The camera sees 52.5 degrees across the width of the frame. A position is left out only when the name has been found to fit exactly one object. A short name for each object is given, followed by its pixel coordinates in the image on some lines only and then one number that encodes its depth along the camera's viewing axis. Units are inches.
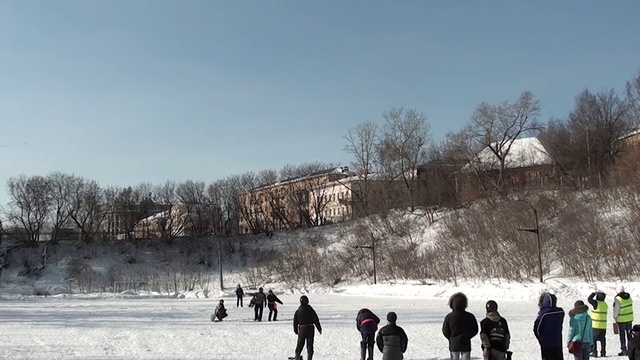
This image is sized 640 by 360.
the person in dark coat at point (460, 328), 373.7
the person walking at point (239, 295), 1596.9
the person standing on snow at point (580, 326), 444.8
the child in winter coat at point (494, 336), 361.3
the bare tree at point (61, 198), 3534.0
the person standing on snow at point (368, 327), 511.2
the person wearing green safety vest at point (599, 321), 554.3
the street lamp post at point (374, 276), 2244.5
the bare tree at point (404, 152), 3257.9
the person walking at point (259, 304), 1080.3
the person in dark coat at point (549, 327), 391.9
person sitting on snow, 1087.6
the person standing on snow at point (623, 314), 576.1
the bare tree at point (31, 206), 3405.5
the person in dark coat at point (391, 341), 415.2
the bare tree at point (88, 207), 3526.1
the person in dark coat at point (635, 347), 359.3
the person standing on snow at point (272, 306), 1022.1
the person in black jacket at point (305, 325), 554.6
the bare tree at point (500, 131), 2901.1
